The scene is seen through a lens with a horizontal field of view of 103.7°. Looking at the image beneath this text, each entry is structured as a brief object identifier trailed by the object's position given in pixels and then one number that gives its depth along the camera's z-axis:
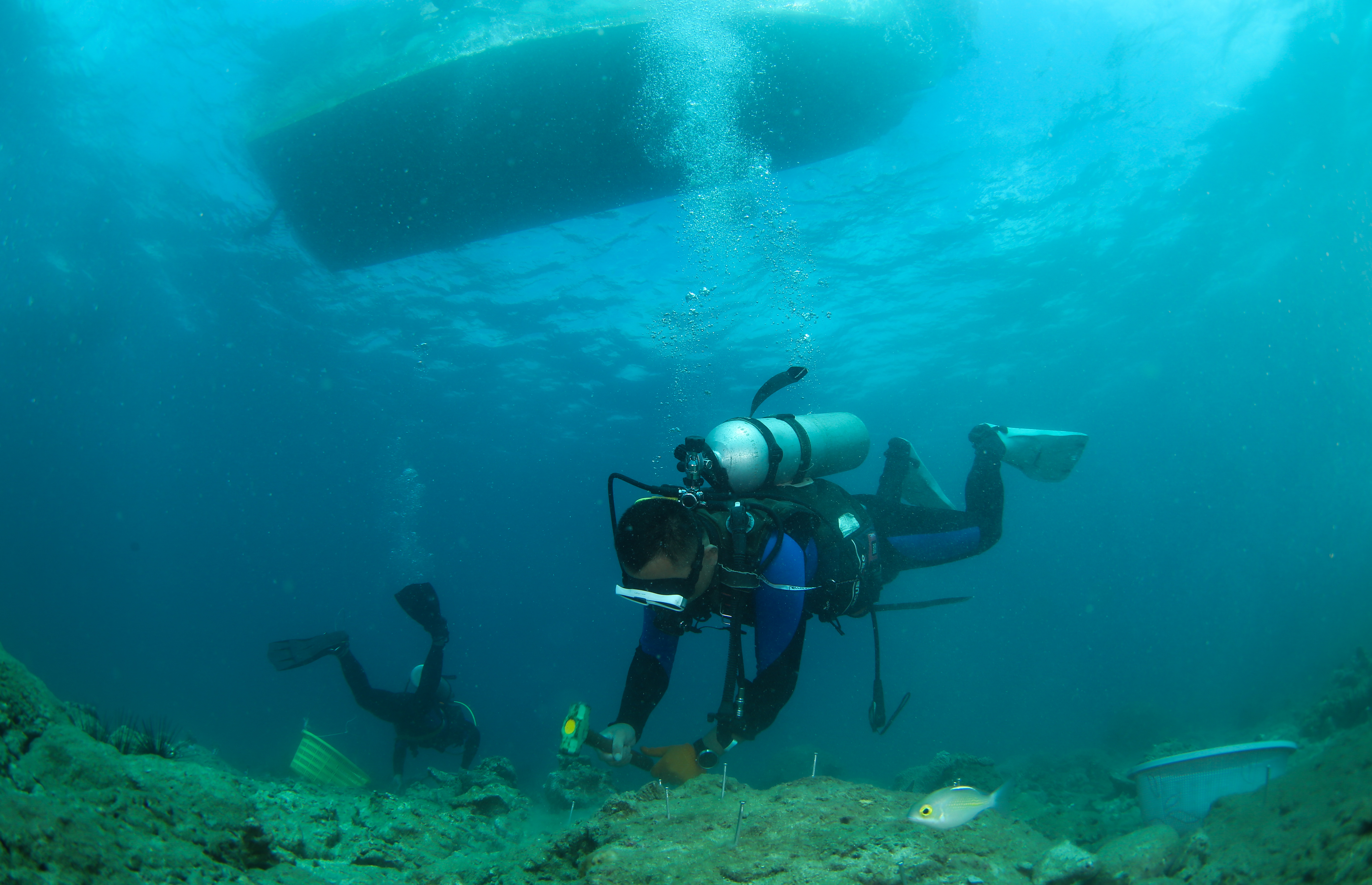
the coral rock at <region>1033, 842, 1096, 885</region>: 2.56
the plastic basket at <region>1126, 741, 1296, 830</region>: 3.68
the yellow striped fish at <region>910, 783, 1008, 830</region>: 2.87
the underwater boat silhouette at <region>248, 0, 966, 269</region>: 10.70
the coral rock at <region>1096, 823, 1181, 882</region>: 2.60
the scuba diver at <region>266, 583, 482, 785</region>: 10.23
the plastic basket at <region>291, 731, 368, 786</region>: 6.02
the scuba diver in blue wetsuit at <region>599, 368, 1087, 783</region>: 3.50
